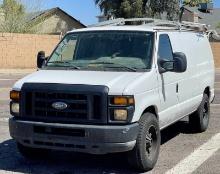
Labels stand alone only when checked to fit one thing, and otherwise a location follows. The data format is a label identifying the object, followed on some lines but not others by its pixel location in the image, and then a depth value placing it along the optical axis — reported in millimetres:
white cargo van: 6559
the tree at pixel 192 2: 62469
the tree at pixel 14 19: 36094
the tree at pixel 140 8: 46250
